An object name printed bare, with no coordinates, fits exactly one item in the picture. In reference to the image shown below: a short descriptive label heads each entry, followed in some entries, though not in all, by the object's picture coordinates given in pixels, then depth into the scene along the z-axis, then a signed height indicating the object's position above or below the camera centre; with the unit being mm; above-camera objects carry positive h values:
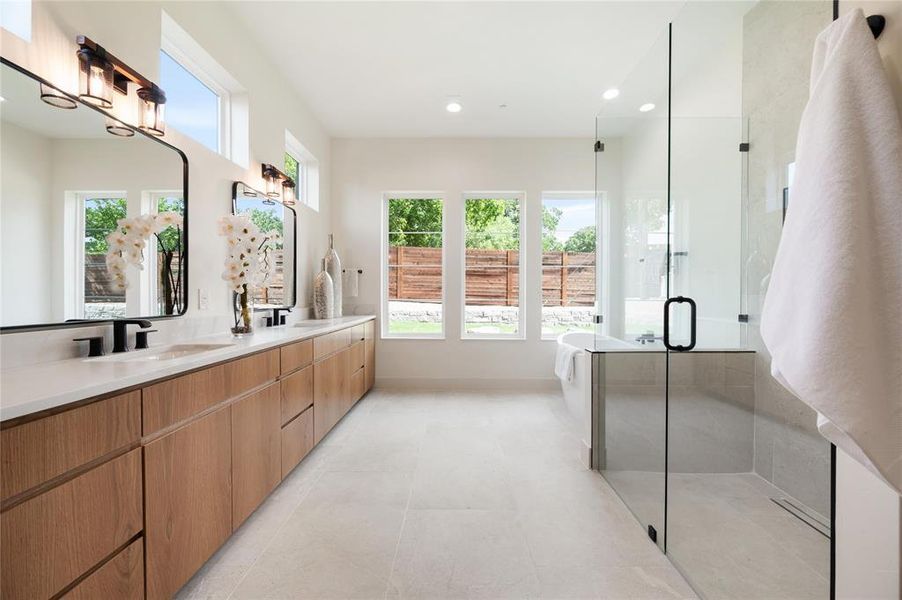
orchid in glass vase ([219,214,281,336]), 2311 +233
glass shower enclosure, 1493 -199
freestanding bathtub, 2559 -732
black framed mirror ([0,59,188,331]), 1312 +345
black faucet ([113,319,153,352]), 1629 -160
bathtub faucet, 2023 -210
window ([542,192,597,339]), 4578 +387
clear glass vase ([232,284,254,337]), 2391 -102
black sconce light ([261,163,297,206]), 2994 +939
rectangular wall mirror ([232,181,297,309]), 2734 +588
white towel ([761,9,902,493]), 768 +72
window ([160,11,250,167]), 2189 +1320
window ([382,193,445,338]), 4766 +380
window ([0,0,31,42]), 1298 +966
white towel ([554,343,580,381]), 3234 -544
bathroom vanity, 878 -511
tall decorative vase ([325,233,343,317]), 4227 +313
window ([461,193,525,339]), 4762 +445
